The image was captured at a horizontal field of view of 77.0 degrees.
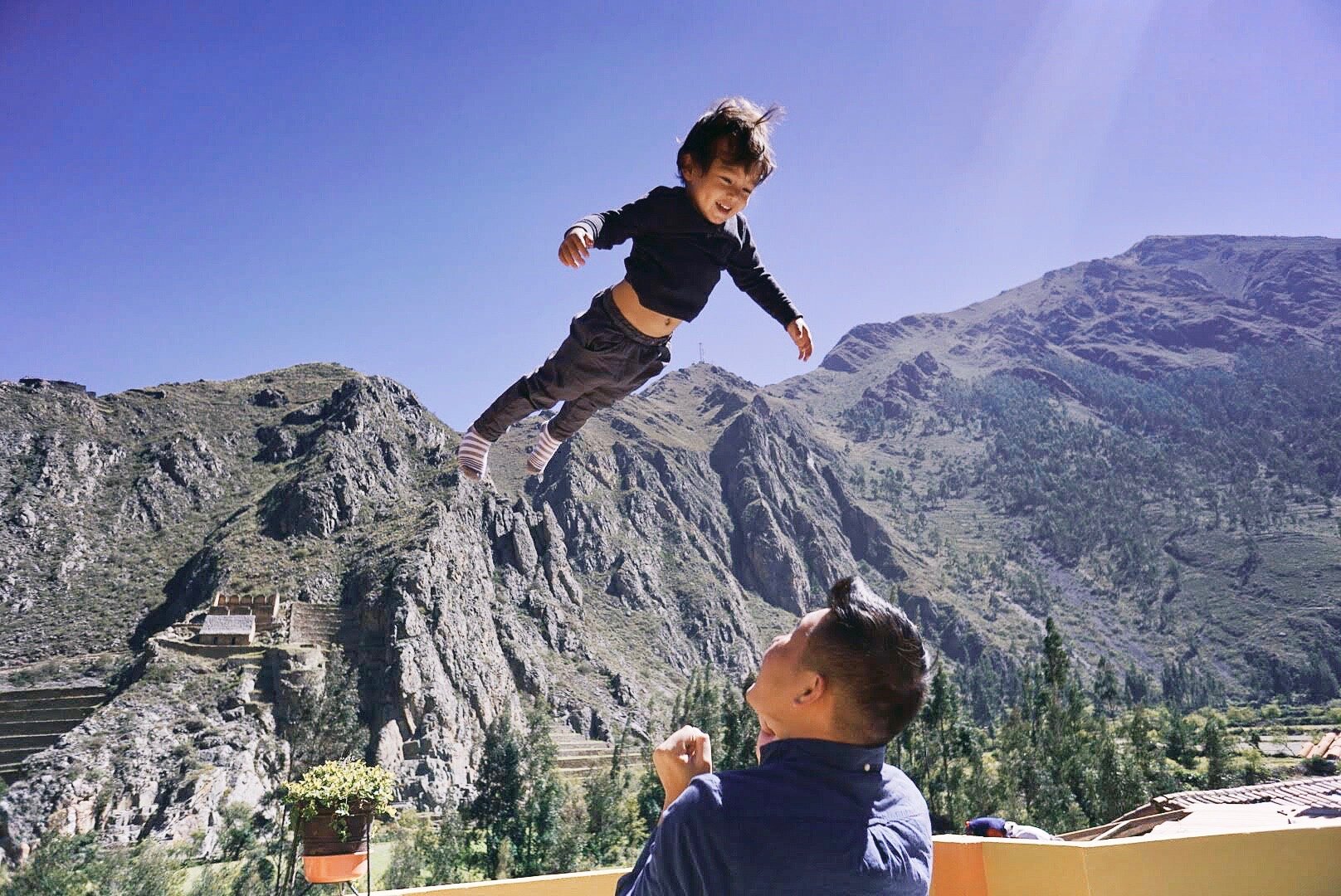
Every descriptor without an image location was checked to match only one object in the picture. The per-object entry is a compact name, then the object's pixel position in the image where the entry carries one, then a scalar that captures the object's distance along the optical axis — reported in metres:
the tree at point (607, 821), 40.91
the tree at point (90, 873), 27.62
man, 1.38
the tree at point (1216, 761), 43.80
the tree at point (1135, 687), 96.44
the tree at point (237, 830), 35.97
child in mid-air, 3.15
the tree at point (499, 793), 41.03
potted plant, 4.89
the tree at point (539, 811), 39.22
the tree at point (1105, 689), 74.75
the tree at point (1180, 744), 55.06
